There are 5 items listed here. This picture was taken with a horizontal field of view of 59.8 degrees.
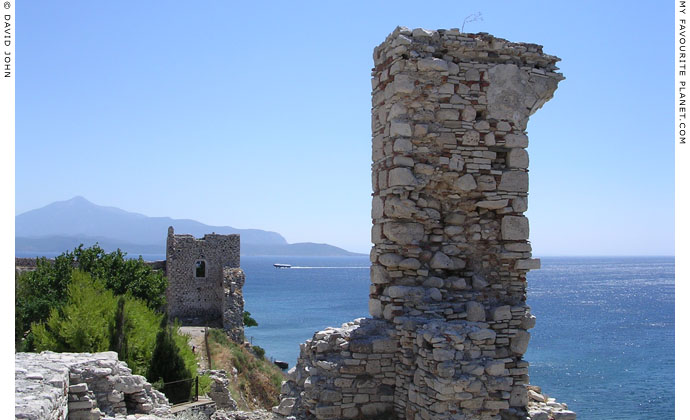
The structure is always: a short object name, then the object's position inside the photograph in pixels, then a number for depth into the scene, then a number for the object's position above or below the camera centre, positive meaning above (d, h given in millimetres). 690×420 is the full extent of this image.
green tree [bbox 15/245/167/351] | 20422 -2321
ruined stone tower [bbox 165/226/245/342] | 33250 -2812
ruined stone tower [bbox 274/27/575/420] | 7340 -36
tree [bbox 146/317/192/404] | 14602 -3486
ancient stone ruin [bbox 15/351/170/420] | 6160 -1972
